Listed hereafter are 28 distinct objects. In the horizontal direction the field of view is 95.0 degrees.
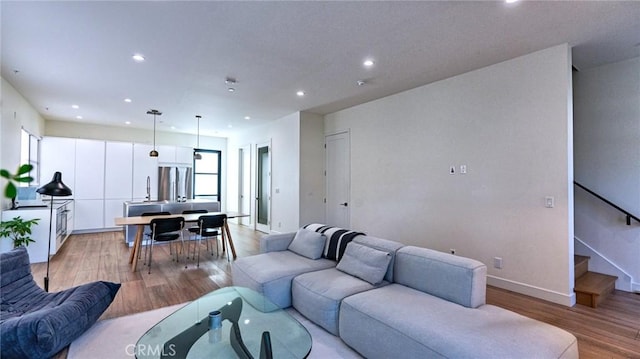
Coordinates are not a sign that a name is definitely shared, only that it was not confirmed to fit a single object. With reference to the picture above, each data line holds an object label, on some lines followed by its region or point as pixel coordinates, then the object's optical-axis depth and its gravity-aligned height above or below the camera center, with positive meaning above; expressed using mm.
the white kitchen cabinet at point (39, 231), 4551 -865
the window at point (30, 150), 5584 +632
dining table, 4469 -660
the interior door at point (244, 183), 8812 -29
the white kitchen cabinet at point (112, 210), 7641 -774
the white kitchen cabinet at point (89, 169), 7336 +287
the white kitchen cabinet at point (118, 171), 7699 +262
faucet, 8227 -194
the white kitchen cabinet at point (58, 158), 6926 +527
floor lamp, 2875 -87
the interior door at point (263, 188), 7676 -153
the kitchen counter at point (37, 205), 5036 -459
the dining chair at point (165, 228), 4605 -749
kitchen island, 6000 -576
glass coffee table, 1891 -1082
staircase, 3234 -1167
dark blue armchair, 2061 -1085
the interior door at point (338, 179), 6199 +85
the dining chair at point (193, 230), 5485 -901
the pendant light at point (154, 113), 6523 +1555
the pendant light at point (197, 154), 7117 +720
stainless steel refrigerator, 8438 -49
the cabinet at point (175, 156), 8445 +762
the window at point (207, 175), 9593 +218
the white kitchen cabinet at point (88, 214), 7293 -859
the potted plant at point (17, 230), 4074 -718
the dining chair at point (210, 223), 4922 -713
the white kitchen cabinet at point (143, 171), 8070 +287
